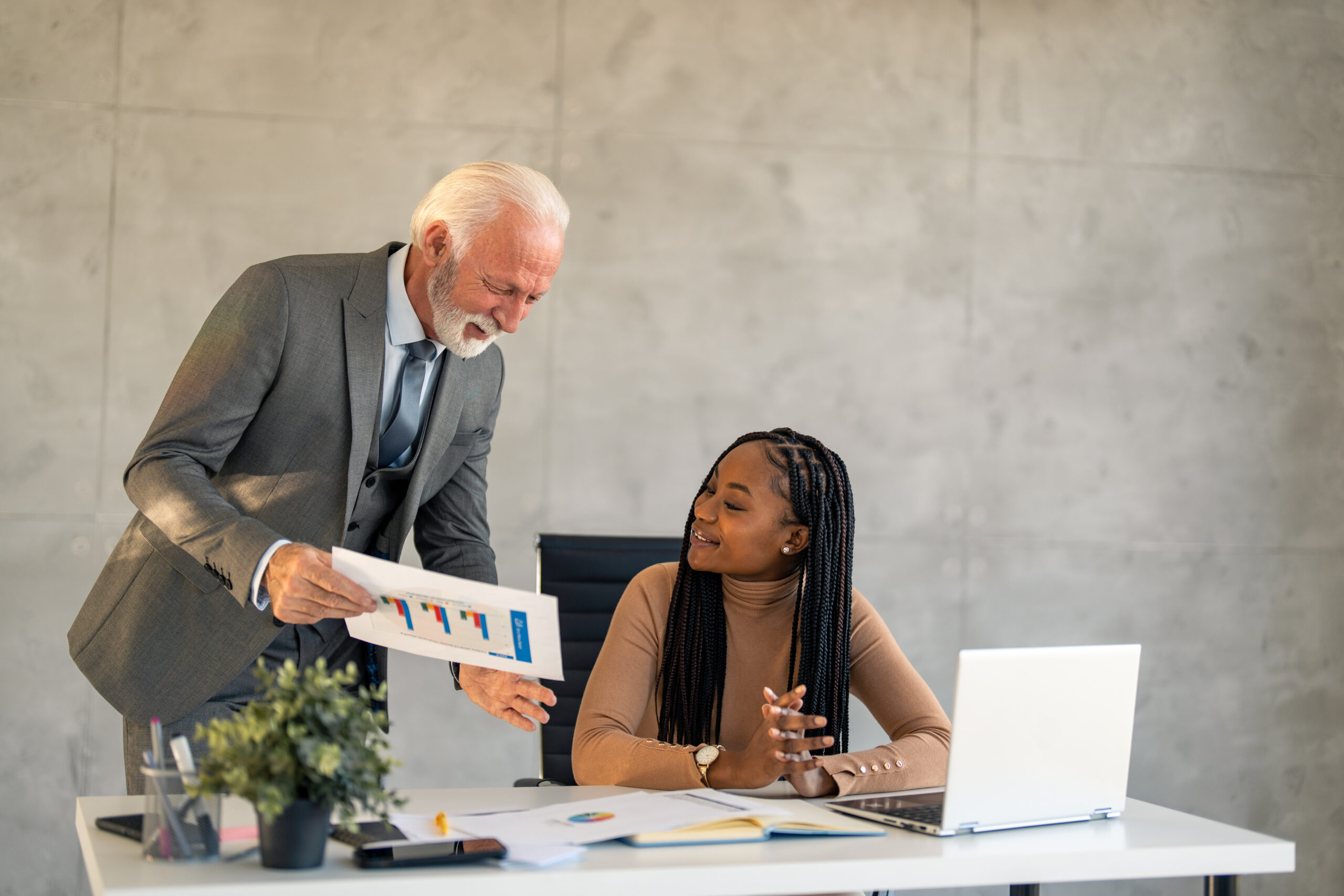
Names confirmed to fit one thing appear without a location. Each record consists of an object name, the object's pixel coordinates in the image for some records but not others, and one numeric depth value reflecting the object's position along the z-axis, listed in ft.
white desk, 10.24
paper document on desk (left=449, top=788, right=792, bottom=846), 10.85
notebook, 10.88
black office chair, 14.78
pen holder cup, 10.35
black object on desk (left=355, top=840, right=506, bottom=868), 10.41
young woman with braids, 13.00
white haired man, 12.38
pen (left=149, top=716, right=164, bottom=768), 10.34
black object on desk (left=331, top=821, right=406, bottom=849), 10.60
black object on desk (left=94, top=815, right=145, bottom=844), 10.71
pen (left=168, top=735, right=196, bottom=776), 10.32
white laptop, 11.13
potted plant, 10.14
